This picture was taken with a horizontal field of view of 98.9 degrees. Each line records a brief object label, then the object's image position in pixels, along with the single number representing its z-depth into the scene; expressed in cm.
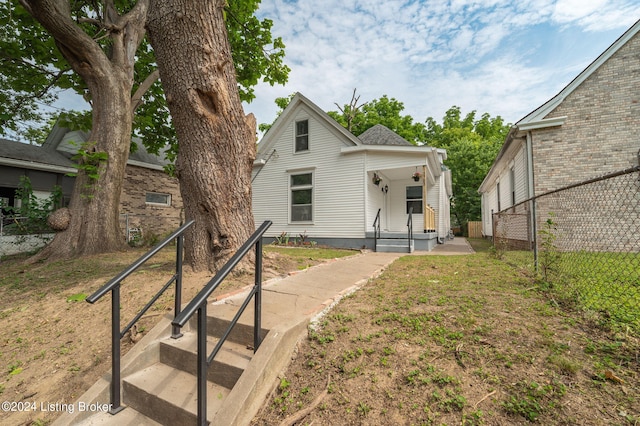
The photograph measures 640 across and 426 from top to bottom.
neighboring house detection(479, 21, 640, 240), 768
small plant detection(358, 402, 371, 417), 165
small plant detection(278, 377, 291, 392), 195
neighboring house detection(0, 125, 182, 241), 1060
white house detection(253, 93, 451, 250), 999
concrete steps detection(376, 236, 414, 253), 919
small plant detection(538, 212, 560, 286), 370
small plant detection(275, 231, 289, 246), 1104
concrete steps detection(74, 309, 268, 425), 184
